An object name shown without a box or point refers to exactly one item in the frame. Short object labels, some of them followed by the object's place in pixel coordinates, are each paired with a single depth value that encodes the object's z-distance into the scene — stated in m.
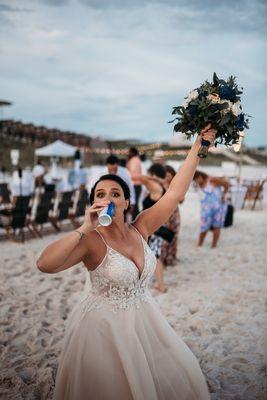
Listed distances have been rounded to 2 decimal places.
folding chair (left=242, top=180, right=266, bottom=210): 15.48
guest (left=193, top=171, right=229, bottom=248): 8.66
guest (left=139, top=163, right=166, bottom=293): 5.90
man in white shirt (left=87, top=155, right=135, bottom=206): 6.12
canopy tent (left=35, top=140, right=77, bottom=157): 21.15
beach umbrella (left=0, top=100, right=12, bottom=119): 27.05
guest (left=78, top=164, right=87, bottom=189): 16.56
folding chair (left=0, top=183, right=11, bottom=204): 12.67
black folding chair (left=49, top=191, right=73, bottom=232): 10.12
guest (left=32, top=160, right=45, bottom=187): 17.94
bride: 2.19
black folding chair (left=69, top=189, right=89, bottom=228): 10.70
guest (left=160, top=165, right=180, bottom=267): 7.11
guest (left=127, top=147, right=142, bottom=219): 7.70
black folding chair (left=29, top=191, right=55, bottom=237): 9.62
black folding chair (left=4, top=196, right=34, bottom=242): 8.85
